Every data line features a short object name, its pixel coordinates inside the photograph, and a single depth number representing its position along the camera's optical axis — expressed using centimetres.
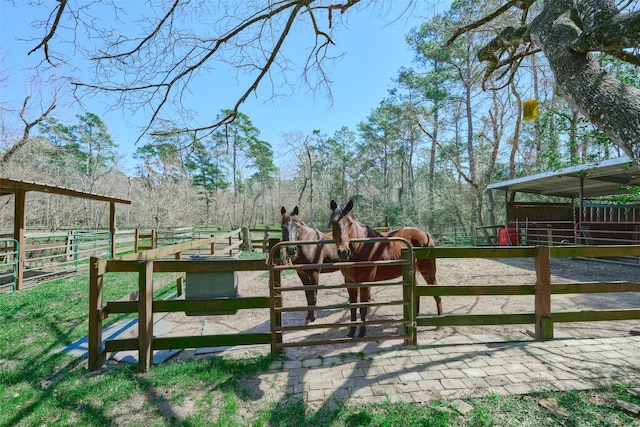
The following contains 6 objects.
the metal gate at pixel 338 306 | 297
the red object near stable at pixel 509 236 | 1266
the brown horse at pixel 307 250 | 438
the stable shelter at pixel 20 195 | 683
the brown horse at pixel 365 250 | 329
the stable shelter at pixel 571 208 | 1015
